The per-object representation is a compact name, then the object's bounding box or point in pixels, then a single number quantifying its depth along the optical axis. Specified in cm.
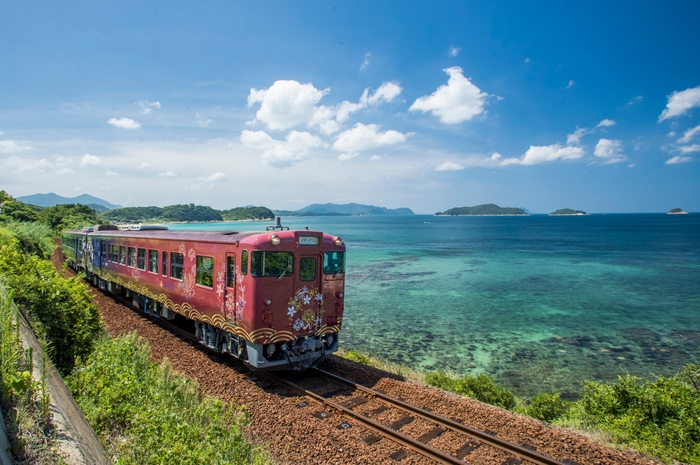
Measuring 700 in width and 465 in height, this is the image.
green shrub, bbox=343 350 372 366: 1296
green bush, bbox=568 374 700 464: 738
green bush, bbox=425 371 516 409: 1062
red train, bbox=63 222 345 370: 920
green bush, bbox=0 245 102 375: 845
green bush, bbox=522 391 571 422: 1021
